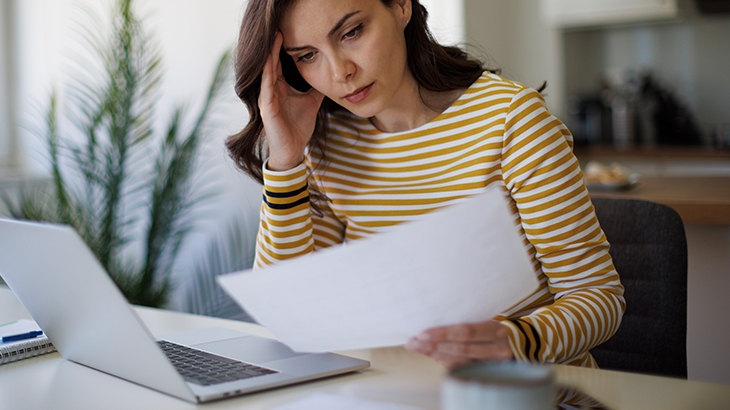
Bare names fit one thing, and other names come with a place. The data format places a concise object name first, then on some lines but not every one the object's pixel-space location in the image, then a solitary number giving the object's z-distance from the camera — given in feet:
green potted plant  8.43
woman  3.50
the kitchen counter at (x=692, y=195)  5.77
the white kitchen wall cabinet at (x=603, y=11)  12.88
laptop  2.45
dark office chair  3.96
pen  3.30
